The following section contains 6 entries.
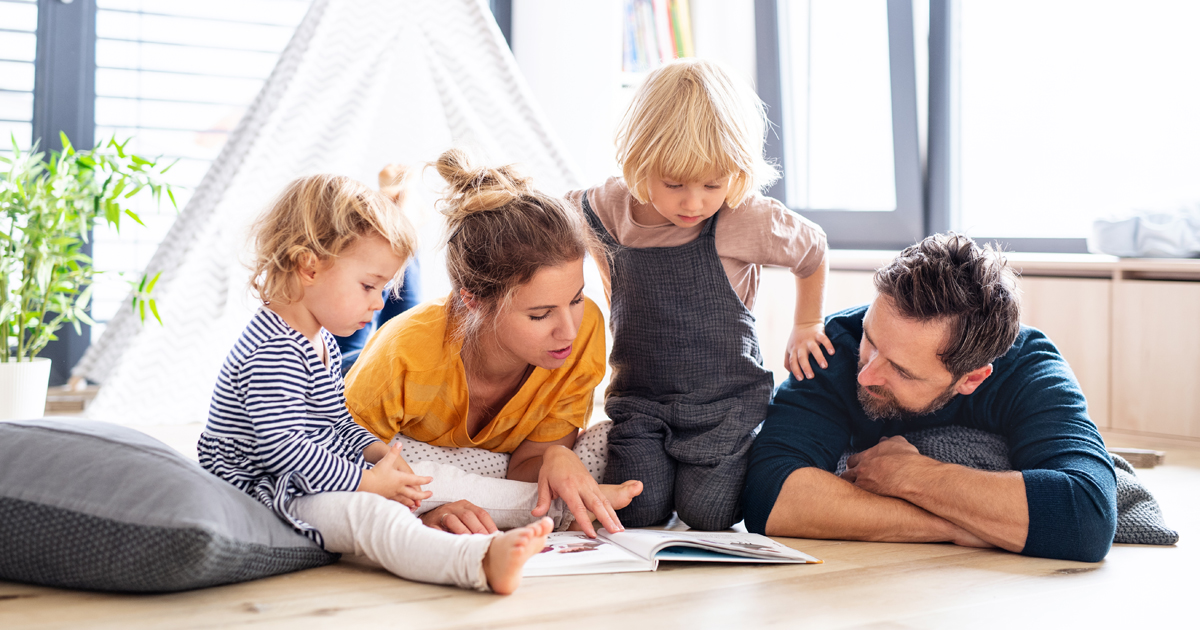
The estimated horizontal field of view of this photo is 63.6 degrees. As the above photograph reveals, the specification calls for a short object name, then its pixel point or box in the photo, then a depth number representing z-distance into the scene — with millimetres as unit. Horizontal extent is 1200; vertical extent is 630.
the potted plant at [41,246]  2299
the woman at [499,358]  1409
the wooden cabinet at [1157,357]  2334
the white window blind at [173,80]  2953
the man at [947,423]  1309
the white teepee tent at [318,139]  2525
